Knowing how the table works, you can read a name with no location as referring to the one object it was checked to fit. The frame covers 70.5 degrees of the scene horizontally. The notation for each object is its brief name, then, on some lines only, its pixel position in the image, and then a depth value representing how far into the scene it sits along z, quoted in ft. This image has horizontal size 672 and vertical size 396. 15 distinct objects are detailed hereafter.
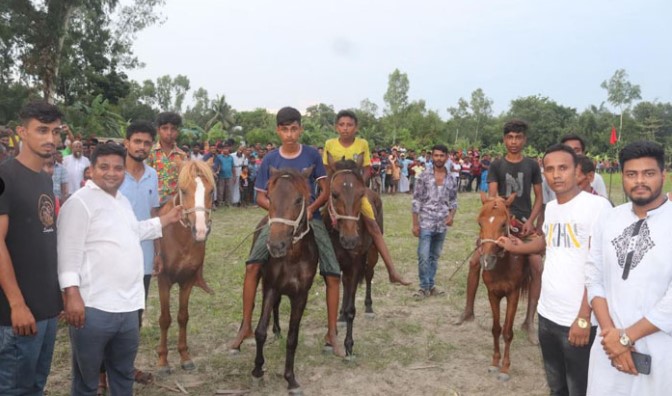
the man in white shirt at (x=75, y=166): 29.89
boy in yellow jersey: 19.56
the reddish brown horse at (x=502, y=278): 15.87
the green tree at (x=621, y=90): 210.65
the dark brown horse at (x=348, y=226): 16.33
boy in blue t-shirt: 16.28
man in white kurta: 8.39
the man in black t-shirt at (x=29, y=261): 8.79
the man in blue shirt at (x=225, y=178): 55.36
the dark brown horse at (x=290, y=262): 14.11
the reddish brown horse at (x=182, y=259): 15.42
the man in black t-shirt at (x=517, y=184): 19.85
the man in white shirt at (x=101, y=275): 9.63
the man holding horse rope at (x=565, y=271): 10.72
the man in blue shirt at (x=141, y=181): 15.19
